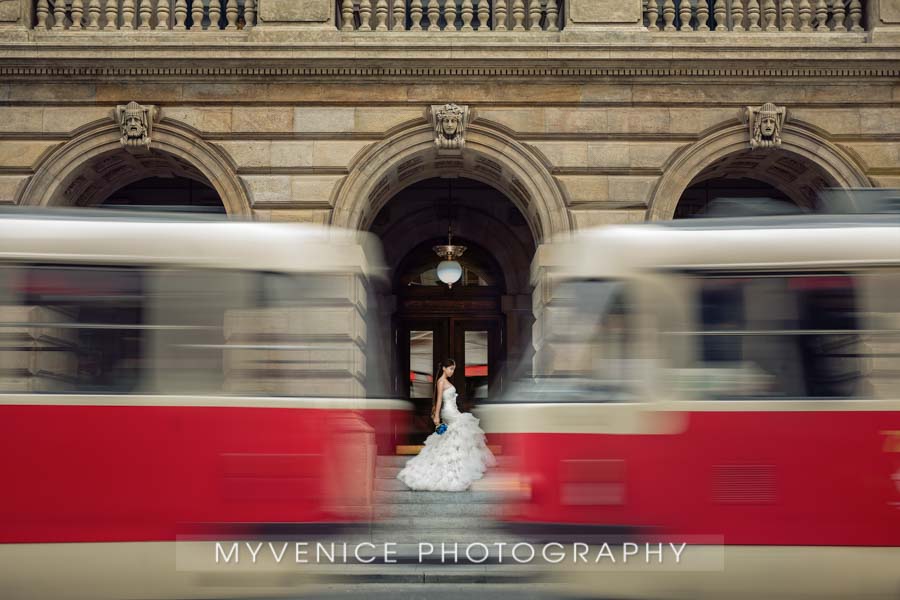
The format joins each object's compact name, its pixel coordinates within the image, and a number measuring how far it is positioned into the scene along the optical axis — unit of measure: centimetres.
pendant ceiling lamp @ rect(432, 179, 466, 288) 1769
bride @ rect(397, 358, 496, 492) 1315
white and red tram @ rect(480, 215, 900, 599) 688
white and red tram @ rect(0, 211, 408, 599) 702
